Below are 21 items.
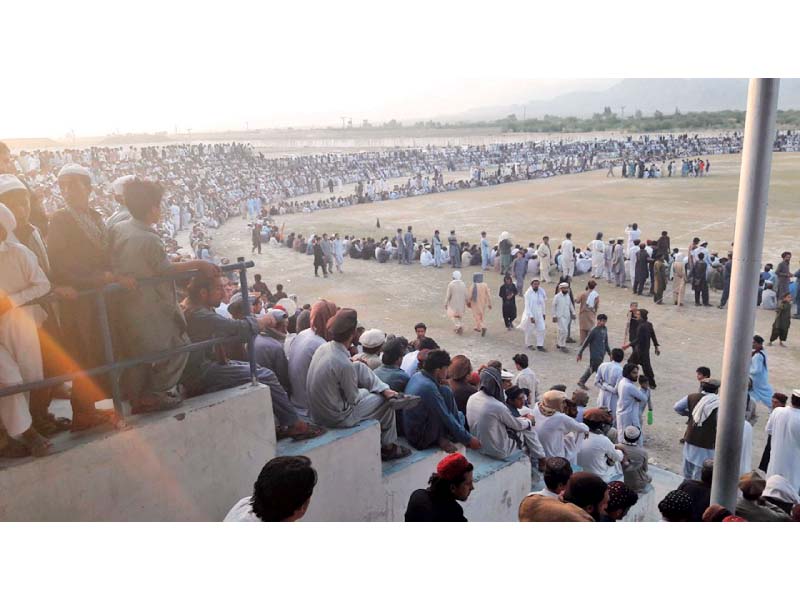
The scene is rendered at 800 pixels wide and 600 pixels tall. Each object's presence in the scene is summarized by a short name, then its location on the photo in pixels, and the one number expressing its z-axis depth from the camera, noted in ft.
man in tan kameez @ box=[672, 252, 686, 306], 37.11
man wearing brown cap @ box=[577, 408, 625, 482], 15.30
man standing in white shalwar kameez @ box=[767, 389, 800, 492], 17.28
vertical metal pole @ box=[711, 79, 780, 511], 9.61
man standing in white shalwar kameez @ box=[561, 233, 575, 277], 45.68
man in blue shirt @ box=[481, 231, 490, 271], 49.60
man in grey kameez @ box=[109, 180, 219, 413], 9.90
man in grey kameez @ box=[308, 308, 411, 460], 11.87
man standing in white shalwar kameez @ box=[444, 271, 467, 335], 35.24
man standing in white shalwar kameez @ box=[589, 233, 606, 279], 45.34
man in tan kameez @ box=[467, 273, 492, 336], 34.63
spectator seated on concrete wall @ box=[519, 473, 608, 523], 9.46
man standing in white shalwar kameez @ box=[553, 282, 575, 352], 31.30
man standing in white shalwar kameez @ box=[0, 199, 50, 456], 8.56
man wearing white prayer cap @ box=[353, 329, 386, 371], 14.70
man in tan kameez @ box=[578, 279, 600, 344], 30.94
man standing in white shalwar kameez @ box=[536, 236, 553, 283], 45.34
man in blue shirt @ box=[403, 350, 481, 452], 13.46
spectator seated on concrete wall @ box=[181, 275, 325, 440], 10.78
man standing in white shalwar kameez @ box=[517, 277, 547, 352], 31.53
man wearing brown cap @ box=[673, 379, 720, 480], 17.80
